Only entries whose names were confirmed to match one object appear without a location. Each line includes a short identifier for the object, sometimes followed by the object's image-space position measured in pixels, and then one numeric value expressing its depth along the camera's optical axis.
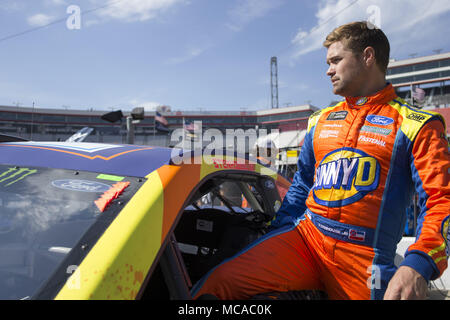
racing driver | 1.29
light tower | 54.82
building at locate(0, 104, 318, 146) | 49.00
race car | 0.90
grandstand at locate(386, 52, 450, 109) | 47.25
